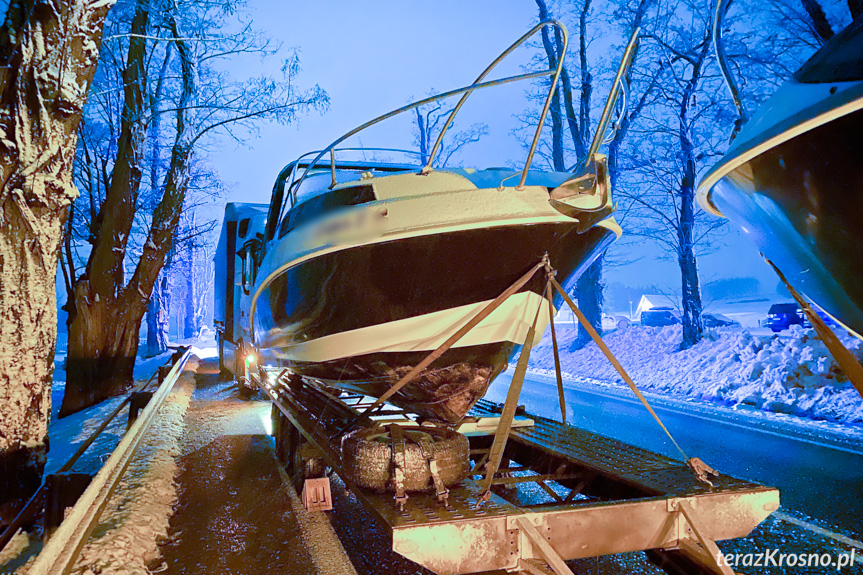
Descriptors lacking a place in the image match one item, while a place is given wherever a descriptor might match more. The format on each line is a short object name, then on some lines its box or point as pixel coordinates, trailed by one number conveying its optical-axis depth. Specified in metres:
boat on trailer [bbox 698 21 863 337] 2.28
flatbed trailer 2.20
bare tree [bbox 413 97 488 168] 20.30
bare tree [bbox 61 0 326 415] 8.59
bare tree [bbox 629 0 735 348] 11.99
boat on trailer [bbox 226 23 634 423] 3.17
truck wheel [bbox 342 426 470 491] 2.73
